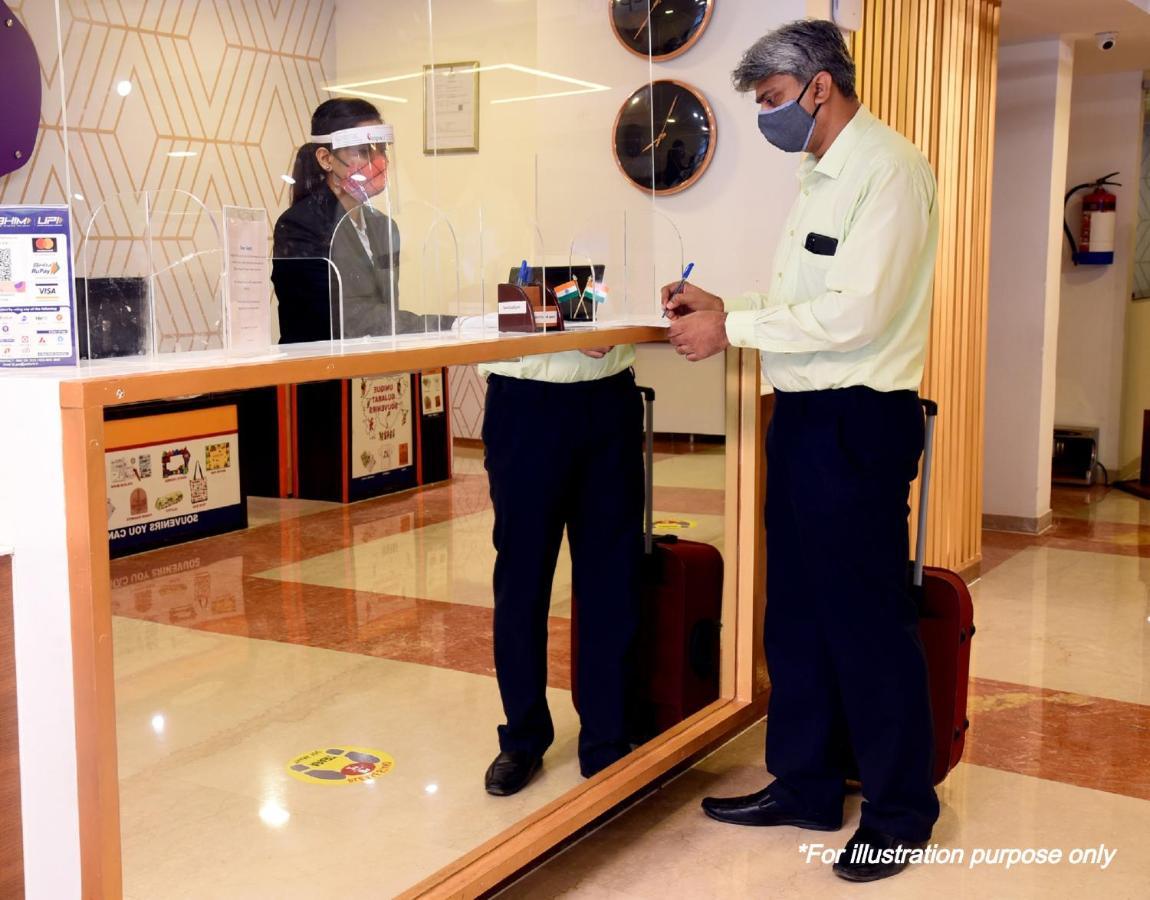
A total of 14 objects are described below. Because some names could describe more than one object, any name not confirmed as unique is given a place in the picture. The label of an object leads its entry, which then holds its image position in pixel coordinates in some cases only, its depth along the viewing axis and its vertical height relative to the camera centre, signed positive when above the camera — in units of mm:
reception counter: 1580 -406
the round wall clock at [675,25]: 4055 +853
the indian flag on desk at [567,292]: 2969 -11
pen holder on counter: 2615 -45
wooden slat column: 4375 +470
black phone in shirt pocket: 2670 +89
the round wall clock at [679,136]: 4148 +500
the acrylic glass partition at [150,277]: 1942 +19
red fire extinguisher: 7598 +349
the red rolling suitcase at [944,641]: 2945 -834
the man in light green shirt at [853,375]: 2590 -188
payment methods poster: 1688 +1
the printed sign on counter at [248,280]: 2074 +14
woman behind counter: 2309 +95
